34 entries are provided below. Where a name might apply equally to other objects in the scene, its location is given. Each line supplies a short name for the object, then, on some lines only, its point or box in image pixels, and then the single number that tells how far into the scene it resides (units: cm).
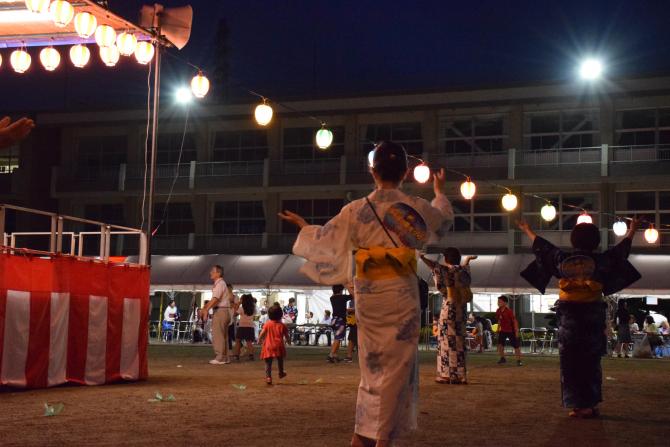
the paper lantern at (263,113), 1929
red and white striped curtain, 976
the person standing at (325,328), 2972
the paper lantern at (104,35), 1295
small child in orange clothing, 1156
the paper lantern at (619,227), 2803
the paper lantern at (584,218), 2680
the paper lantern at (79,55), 1449
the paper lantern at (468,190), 2516
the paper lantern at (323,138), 2136
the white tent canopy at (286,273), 3002
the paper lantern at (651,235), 2752
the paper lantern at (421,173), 2409
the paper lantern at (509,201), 2606
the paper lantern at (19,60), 1484
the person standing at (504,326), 1828
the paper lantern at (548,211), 2772
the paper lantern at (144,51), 1348
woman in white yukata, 504
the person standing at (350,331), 1667
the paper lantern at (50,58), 1464
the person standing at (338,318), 1770
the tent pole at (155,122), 1255
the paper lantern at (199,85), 1673
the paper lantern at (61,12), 1238
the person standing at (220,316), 1586
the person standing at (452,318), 1166
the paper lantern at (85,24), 1255
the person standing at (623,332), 2375
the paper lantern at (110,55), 1362
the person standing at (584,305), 790
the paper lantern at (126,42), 1315
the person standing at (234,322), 2248
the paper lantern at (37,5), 1234
